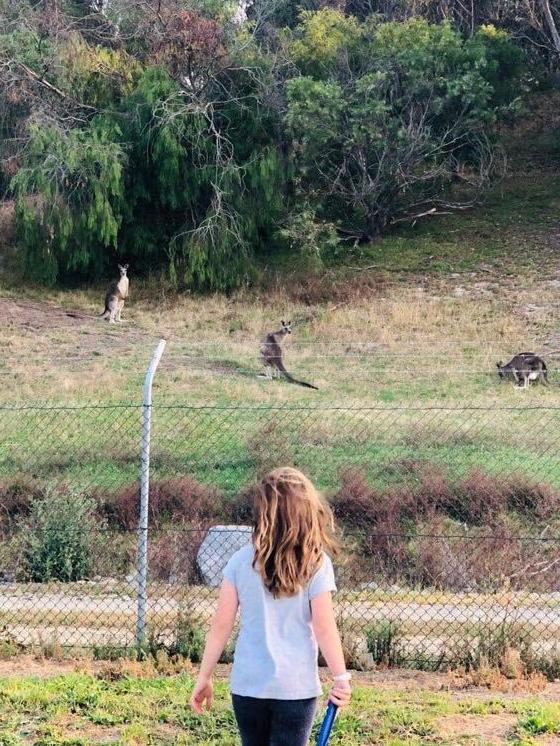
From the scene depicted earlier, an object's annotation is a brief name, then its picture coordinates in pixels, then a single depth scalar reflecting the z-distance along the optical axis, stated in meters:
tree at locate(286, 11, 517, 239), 30.94
